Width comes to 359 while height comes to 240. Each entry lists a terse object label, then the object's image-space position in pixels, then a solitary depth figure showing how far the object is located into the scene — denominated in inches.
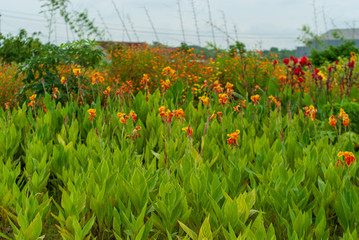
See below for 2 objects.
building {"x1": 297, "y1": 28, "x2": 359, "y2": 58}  653.1
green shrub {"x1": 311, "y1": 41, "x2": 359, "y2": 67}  556.4
